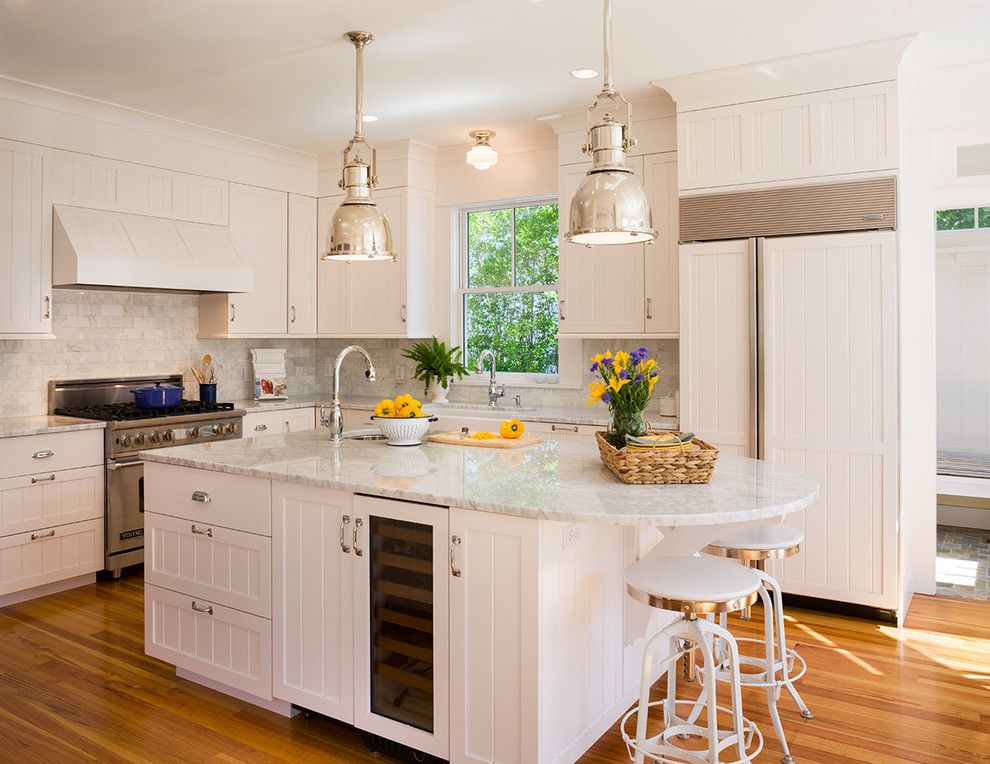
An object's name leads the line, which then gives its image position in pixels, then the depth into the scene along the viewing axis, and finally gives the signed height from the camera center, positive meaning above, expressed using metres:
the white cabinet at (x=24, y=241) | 4.27 +0.78
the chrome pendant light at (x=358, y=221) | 3.15 +0.64
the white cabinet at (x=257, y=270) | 5.45 +0.79
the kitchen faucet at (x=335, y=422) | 3.58 -0.21
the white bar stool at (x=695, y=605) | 2.12 -0.64
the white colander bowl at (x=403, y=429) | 3.38 -0.23
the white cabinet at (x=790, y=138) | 3.75 +1.22
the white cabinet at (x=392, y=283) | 5.64 +0.71
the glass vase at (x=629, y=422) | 2.67 -0.16
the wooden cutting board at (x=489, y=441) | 3.37 -0.29
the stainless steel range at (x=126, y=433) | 4.45 -0.34
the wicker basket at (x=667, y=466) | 2.46 -0.29
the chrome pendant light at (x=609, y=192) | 2.34 +0.57
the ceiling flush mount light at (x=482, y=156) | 5.11 +1.47
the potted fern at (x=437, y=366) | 5.52 +0.08
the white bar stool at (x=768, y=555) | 2.68 -0.63
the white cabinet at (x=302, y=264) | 5.89 +0.88
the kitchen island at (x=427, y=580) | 2.24 -0.68
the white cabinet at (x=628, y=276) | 4.62 +0.62
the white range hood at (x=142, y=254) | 4.44 +0.77
